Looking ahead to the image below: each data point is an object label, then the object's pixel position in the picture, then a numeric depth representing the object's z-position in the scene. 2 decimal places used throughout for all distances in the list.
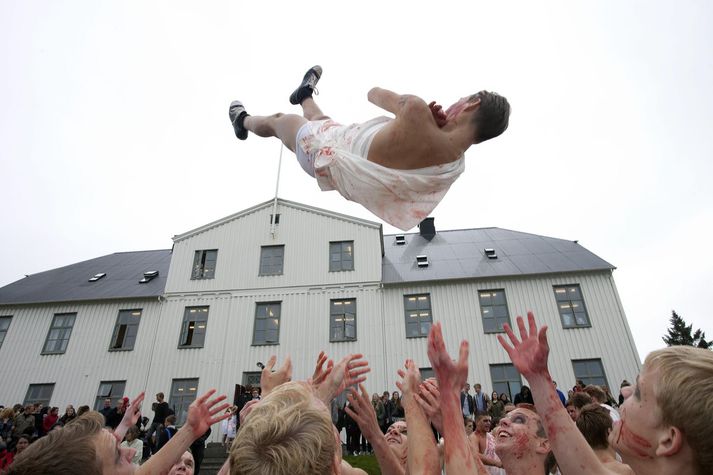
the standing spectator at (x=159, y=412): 11.28
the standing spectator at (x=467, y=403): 12.09
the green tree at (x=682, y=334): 38.78
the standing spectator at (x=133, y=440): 8.05
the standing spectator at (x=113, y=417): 11.28
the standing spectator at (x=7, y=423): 10.15
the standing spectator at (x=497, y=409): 10.76
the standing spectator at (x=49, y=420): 11.86
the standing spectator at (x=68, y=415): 11.61
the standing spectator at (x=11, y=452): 7.43
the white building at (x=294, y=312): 17.27
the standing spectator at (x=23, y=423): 10.14
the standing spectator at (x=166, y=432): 9.57
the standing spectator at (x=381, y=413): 12.79
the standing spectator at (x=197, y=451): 9.59
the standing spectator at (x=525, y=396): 8.77
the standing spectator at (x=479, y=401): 12.67
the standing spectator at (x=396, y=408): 12.69
